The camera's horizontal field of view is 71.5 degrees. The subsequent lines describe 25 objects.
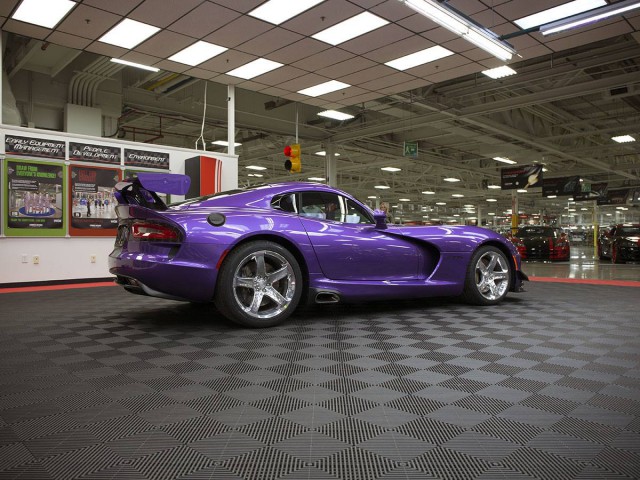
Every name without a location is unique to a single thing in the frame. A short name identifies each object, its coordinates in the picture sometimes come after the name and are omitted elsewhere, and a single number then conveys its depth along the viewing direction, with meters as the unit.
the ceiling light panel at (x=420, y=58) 7.57
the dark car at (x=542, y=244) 13.77
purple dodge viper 3.04
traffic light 10.76
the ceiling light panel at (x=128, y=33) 6.59
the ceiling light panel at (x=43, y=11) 5.94
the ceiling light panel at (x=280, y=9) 5.97
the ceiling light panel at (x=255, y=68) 8.07
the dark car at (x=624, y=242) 12.98
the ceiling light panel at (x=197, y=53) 7.36
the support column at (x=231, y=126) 9.14
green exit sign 14.01
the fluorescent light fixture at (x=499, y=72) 9.10
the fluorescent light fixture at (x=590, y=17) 5.03
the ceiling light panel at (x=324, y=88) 9.23
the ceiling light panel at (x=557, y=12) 5.97
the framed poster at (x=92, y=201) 7.31
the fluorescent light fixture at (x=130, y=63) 8.19
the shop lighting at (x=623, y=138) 15.05
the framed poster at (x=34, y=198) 6.66
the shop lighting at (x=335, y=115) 12.01
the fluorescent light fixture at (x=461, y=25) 5.20
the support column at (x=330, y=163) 15.23
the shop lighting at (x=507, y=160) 19.49
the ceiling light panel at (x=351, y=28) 6.43
